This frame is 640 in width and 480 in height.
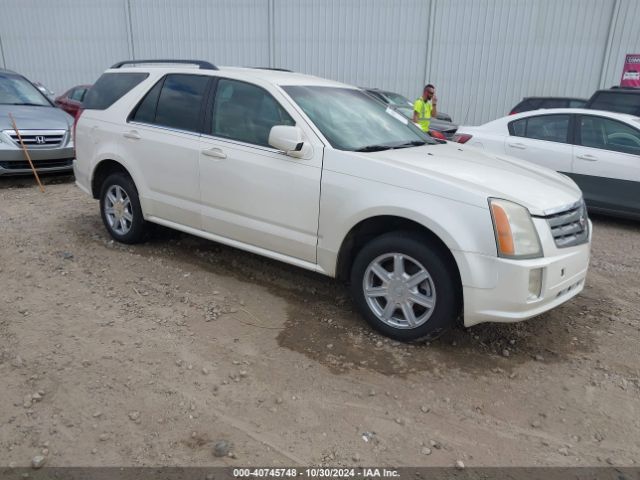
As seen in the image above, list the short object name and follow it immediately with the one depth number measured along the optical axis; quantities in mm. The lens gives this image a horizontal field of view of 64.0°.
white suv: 3084
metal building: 15102
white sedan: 6535
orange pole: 7477
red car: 13062
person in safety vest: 10367
